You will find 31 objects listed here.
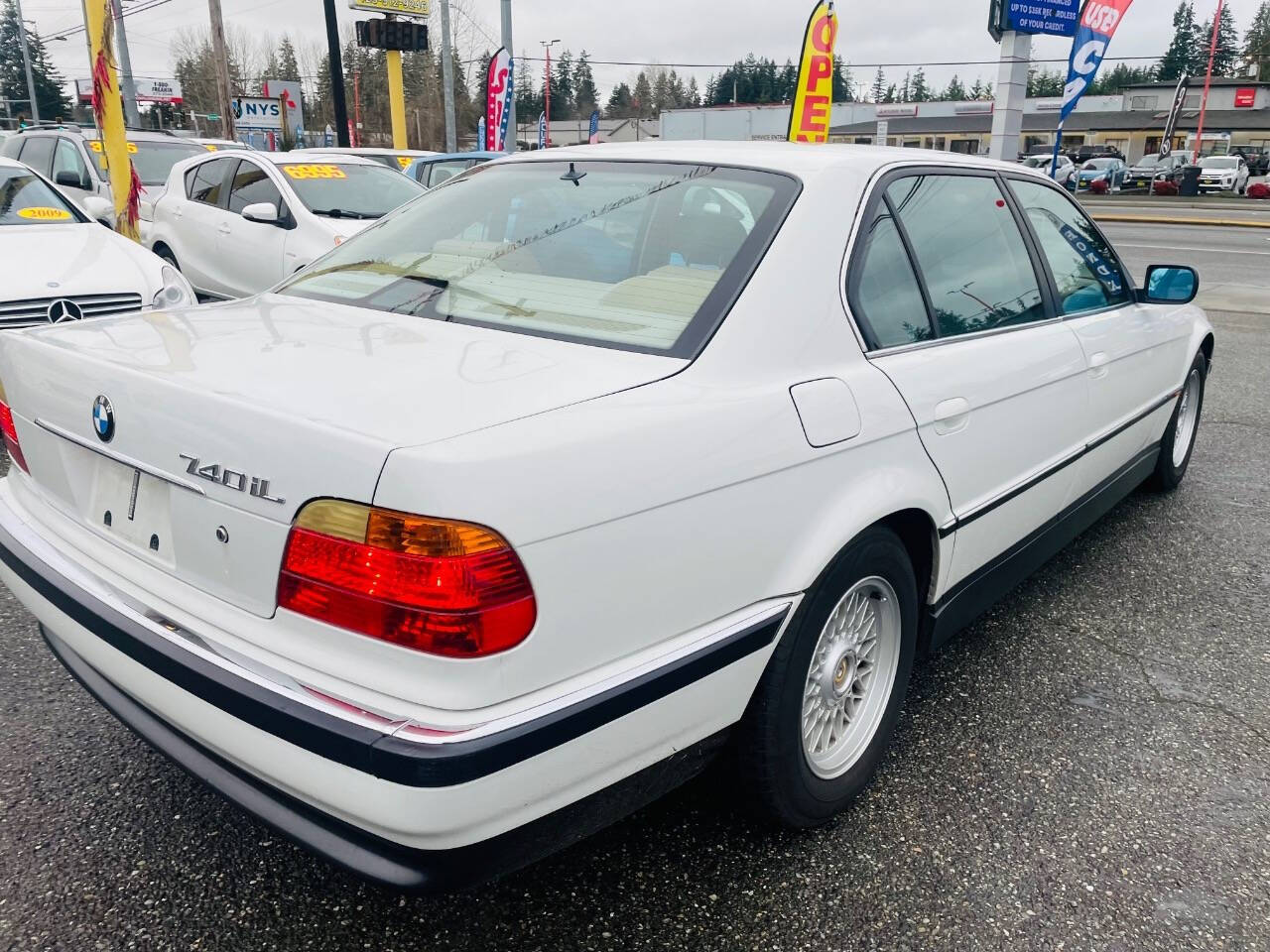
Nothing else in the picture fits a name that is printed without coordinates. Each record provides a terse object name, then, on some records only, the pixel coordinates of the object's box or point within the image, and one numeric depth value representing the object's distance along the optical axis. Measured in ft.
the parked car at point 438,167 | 34.94
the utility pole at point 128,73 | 101.59
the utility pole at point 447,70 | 85.76
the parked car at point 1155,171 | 127.85
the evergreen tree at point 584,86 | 393.50
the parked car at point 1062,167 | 122.10
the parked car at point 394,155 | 36.06
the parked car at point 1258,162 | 154.61
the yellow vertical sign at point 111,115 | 25.76
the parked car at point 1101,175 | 126.52
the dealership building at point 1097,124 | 215.31
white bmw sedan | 5.04
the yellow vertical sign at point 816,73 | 41.19
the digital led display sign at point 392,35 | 63.72
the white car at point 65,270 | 16.40
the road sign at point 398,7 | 68.18
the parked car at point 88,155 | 35.91
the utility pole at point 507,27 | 72.16
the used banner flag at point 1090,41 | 48.73
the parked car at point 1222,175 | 121.60
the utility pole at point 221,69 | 86.48
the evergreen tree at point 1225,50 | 344.90
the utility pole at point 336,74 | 60.29
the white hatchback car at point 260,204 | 25.66
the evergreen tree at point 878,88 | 464.90
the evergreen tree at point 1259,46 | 310.45
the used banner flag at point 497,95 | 65.36
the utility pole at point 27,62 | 149.18
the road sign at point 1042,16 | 52.37
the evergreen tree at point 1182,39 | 349.41
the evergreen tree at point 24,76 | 267.18
